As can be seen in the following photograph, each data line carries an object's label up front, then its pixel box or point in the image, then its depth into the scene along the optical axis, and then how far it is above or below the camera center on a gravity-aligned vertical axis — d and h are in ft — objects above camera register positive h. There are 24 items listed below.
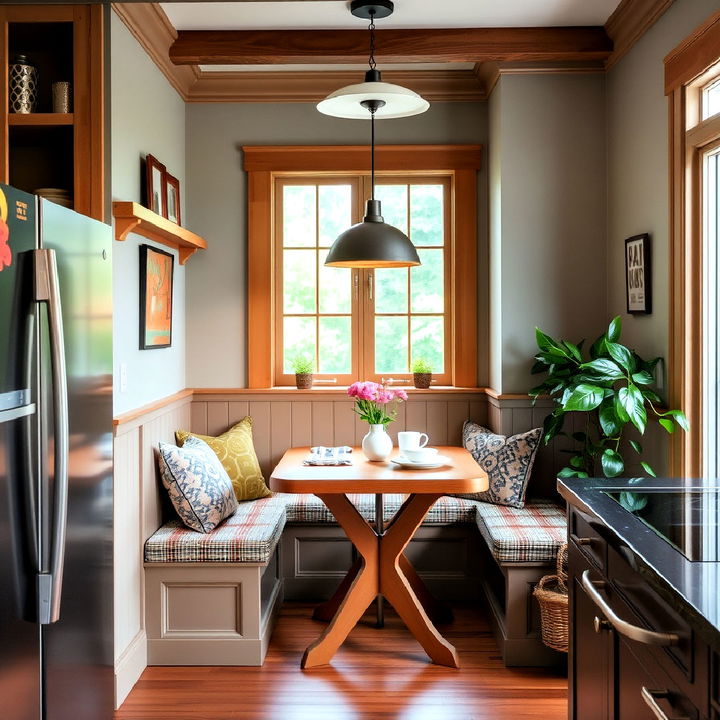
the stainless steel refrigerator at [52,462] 6.05 -0.92
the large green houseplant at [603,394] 10.63 -0.62
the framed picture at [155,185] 11.75 +2.51
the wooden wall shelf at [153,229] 10.11 +1.80
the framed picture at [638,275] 11.50 +1.11
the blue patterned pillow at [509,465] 12.96 -1.87
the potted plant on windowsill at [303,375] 14.89 -0.44
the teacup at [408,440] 12.07 -1.34
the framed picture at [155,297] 11.76 +0.85
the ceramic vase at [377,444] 12.05 -1.40
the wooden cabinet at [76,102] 10.00 +3.13
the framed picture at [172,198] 12.91 +2.55
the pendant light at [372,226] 10.93 +1.84
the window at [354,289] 15.08 +1.18
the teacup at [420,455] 11.60 -1.52
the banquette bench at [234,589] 11.17 -3.35
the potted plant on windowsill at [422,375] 14.85 -0.45
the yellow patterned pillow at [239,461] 13.56 -1.88
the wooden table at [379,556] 11.17 -2.93
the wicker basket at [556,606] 10.50 -3.37
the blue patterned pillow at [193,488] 11.64 -2.00
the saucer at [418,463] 11.41 -1.60
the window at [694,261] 10.03 +1.12
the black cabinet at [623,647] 4.18 -1.81
